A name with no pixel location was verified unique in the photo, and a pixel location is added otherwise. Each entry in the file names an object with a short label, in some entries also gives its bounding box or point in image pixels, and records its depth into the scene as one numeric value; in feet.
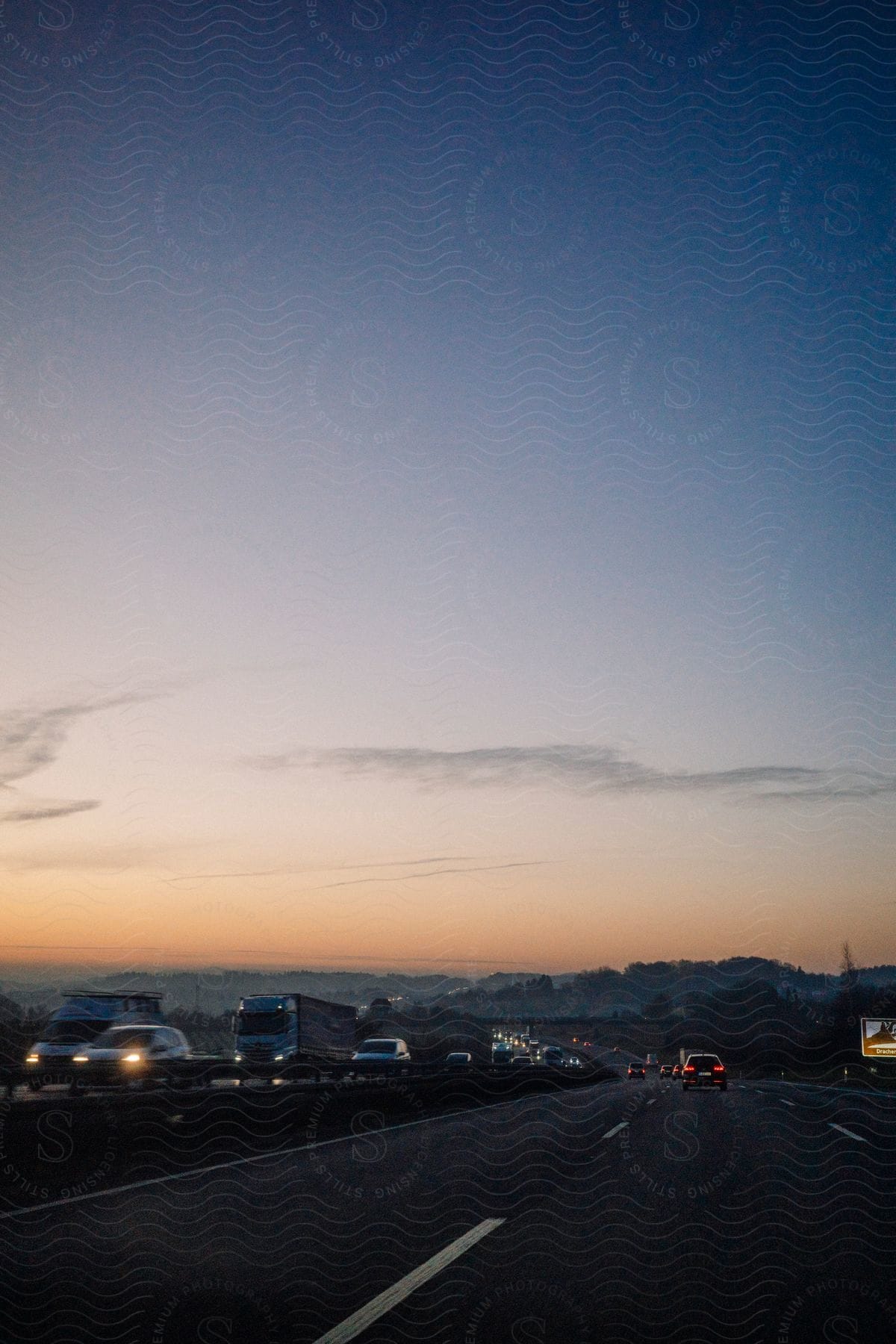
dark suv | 127.85
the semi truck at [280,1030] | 130.41
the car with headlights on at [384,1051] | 145.48
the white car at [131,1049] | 78.79
